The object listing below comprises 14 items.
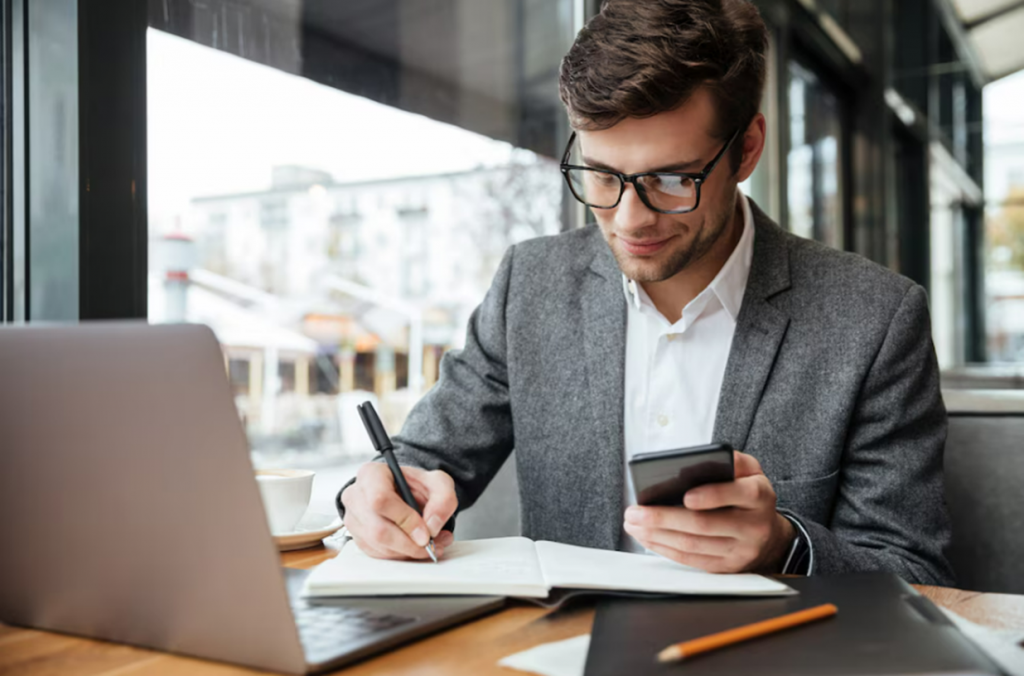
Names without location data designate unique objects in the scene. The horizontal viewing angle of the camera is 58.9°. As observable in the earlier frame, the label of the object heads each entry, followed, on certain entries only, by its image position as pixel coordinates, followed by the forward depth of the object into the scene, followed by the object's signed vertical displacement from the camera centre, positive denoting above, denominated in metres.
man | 1.15 -0.02
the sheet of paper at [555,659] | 0.61 -0.22
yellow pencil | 0.58 -0.20
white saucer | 1.01 -0.23
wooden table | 0.62 -0.23
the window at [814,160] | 3.98 +0.84
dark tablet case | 0.56 -0.21
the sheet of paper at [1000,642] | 0.61 -0.23
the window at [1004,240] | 6.68 +0.69
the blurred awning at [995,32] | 6.07 +2.04
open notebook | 0.76 -0.21
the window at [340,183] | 1.40 +0.30
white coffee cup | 1.02 -0.18
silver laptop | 0.57 -0.12
